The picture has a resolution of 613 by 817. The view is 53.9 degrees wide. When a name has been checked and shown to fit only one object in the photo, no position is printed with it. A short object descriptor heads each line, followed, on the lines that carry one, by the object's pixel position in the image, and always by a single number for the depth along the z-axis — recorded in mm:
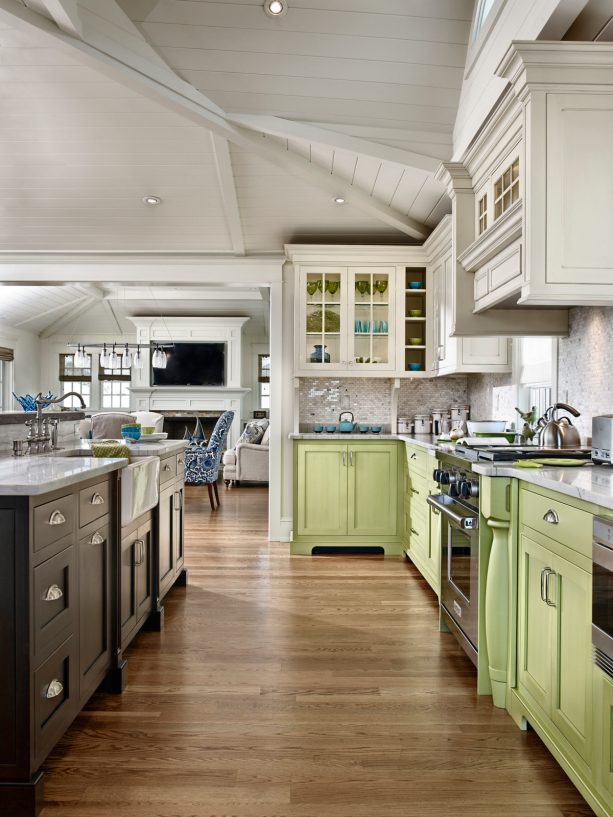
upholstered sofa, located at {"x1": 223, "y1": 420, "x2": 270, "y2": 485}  8516
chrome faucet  2881
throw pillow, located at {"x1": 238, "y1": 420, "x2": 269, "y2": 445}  8836
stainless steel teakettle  2713
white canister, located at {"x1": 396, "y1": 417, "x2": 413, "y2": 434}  5164
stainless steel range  2521
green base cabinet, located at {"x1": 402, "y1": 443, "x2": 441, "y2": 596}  3627
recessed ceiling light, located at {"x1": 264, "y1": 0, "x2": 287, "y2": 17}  2660
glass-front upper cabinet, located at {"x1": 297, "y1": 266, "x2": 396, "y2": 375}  5000
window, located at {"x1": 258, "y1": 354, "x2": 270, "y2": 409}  11438
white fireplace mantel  10750
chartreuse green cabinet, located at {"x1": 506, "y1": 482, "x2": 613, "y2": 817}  1562
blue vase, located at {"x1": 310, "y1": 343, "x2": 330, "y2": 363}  4992
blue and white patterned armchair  6918
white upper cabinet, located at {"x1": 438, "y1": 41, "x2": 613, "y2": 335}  2260
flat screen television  10750
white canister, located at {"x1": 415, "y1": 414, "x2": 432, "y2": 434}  5203
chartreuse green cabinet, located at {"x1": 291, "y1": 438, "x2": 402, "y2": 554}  4746
